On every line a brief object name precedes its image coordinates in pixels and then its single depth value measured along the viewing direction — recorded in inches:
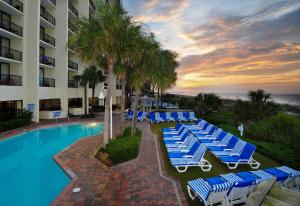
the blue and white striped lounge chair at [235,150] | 255.0
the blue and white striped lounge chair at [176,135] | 339.3
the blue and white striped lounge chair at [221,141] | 296.8
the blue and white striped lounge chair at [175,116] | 607.3
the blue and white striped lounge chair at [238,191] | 146.8
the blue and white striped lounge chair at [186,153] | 243.4
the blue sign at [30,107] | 533.6
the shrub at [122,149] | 244.1
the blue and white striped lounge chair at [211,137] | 329.2
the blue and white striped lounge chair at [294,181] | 172.6
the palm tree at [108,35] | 256.5
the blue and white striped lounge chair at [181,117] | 606.4
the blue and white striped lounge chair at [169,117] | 601.3
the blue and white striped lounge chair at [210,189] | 145.1
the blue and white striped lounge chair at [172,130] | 376.5
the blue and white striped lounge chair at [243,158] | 236.9
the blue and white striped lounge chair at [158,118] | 584.2
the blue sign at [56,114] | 594.4
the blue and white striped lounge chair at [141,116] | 600.6
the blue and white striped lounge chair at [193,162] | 223.4
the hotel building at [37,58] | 508.3
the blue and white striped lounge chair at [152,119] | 573.1
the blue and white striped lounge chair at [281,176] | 170.3
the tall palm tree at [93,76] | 683.5
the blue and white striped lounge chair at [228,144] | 280.2
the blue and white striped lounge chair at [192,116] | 612.3
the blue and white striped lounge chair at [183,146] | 266.7
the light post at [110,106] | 295.9
